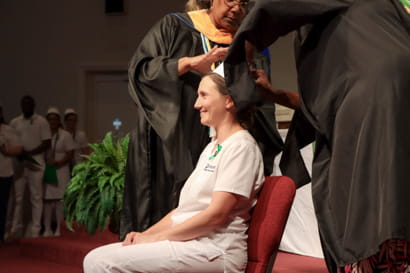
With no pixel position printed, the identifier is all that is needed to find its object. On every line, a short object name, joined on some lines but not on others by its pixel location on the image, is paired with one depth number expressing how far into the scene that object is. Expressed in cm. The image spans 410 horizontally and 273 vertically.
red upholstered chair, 235
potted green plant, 505
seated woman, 233
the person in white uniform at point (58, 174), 798
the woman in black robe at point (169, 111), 295
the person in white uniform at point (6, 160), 738
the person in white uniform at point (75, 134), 903
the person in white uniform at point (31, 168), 798
